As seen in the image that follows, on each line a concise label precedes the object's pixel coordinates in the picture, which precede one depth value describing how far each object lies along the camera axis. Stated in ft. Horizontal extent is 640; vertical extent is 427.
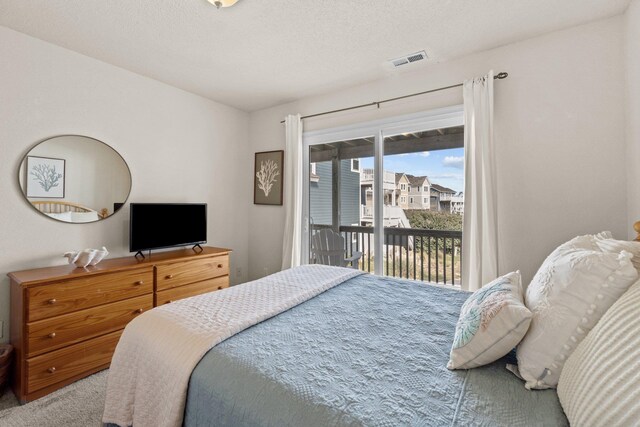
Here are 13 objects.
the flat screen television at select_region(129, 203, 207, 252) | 8.97
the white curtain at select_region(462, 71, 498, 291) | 7.94
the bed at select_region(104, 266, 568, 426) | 2.65
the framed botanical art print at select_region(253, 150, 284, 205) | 12.63
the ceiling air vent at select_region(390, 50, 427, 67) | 8.52
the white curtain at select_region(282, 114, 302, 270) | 11.69
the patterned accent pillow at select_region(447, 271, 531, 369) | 3.14
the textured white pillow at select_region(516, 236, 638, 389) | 2.79
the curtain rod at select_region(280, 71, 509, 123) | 8.04
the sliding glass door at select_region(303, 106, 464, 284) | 9.55
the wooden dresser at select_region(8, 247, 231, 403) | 6.33
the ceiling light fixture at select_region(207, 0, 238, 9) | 6.08
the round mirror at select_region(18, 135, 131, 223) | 7.74
